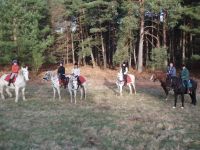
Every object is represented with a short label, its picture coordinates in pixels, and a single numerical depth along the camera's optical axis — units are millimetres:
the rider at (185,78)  22125
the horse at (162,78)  25344
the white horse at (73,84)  22812
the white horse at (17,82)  22938
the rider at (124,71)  27447
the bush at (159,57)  41688
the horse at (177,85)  21688
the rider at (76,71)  23734
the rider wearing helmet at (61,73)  24797
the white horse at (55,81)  24266
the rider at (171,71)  24484
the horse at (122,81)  26812
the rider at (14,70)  23469
